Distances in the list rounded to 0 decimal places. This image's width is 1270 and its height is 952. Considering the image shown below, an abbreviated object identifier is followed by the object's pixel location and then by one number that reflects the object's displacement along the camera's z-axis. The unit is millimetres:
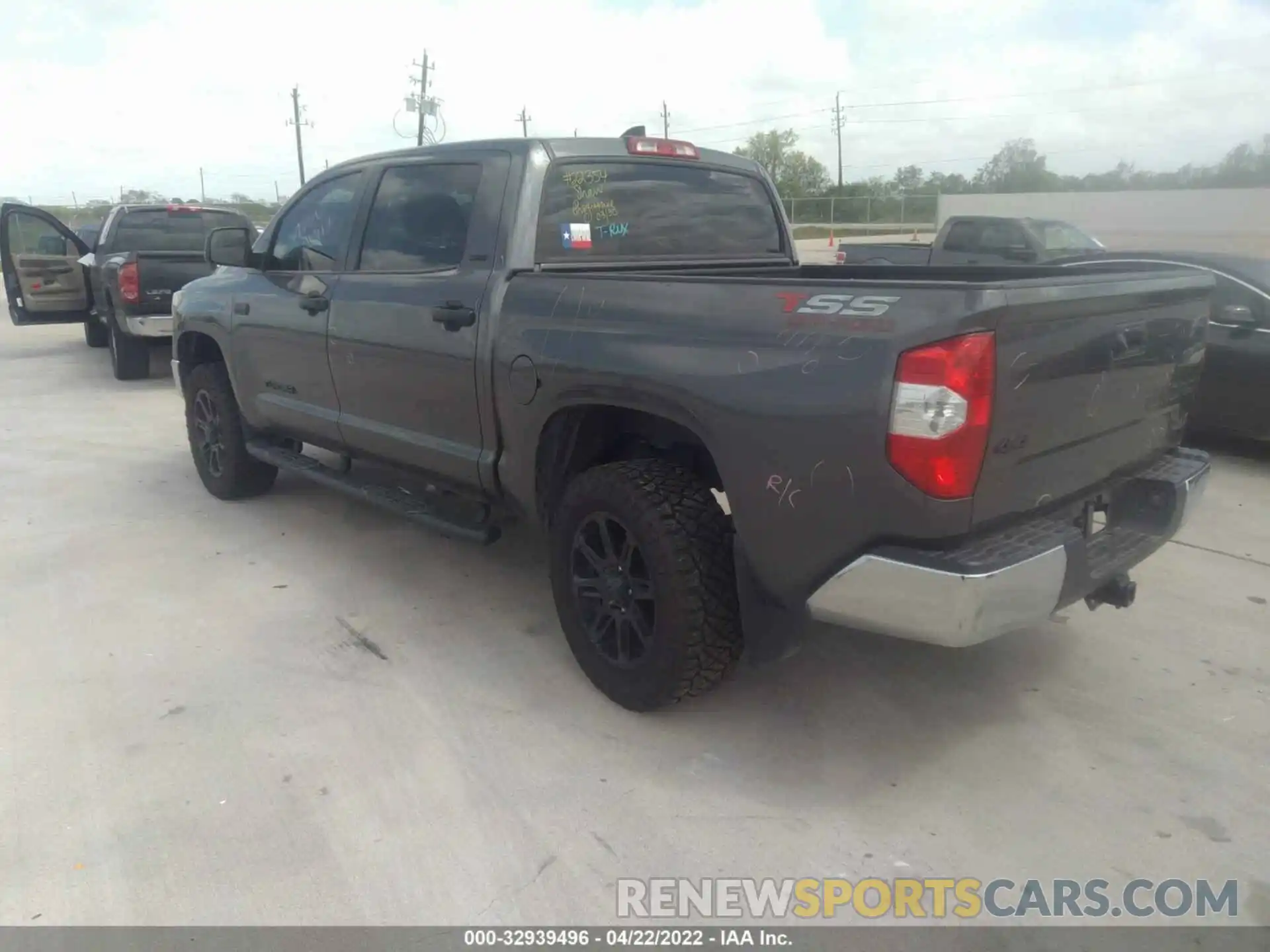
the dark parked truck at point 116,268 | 10008
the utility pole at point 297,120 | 54453
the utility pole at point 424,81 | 46062
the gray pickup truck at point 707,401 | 2514
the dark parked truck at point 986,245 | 13492
